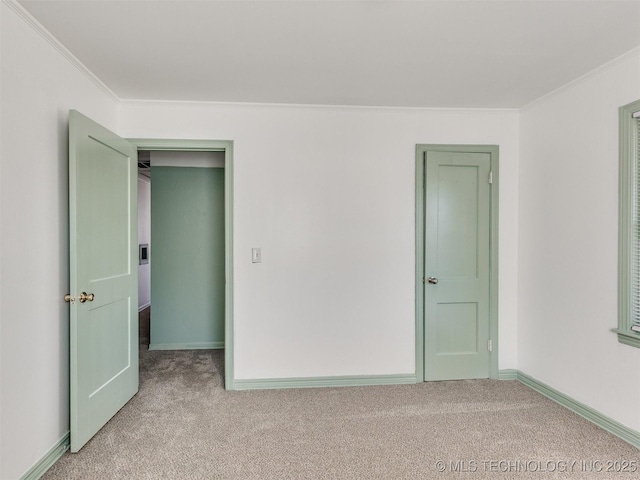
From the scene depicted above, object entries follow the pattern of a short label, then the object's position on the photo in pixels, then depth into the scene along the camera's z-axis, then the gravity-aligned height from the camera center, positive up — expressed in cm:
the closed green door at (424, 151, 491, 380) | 336 -23
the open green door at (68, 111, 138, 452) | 222 -25
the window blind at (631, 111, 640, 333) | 234 -2
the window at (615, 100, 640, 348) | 235 +10
